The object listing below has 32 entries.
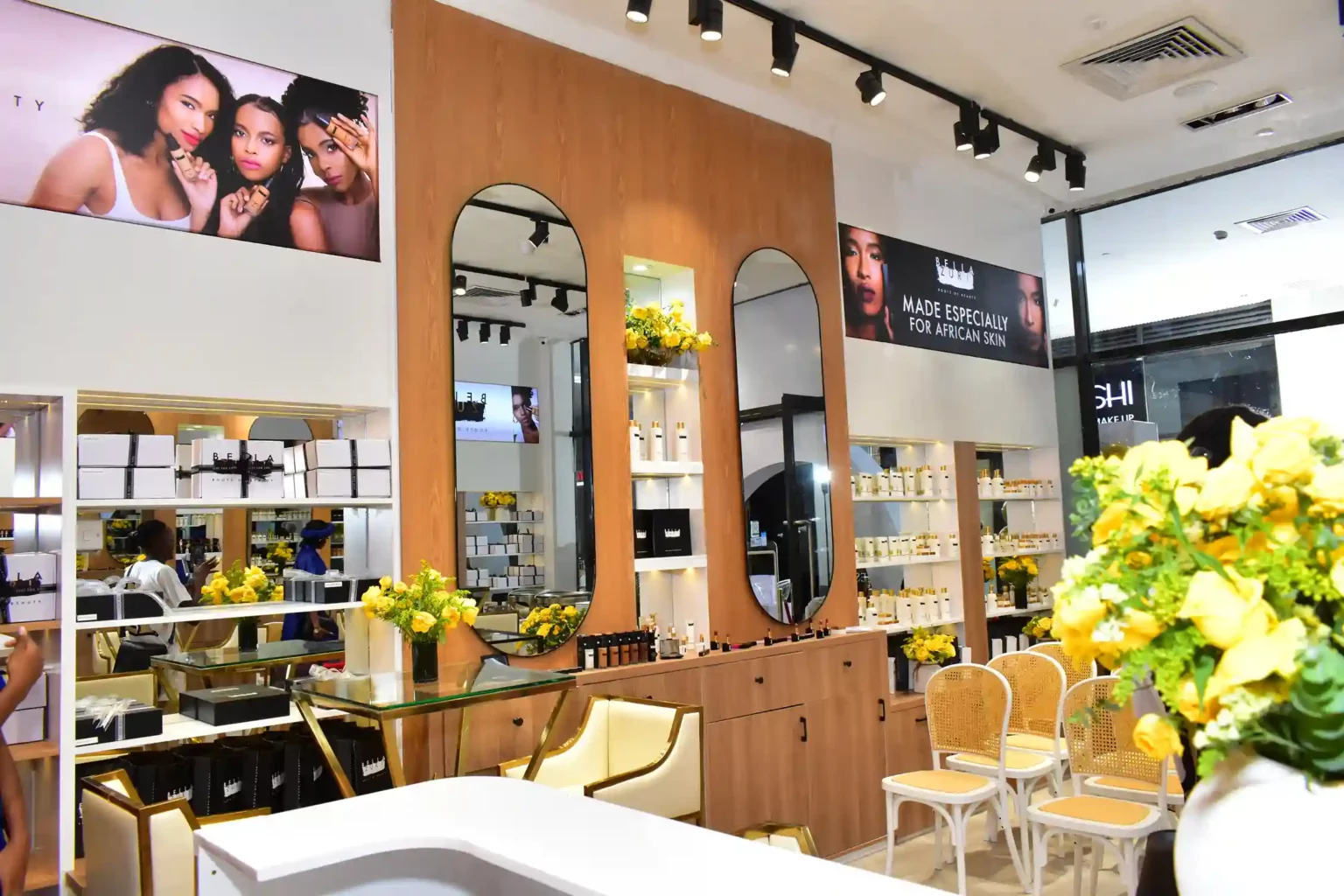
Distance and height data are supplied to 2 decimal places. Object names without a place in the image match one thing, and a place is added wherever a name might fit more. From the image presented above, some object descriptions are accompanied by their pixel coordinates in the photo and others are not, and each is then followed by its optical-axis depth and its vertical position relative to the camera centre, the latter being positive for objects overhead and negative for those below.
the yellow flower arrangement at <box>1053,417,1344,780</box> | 1.03 -0.09
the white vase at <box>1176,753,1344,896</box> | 1.03 -0.34
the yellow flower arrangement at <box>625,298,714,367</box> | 5.07 +0.95
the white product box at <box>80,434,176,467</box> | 3.37 +0.33
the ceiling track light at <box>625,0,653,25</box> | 4.22 +2.14
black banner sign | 6.36 +1.45
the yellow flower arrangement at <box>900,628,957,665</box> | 6.23 -0.80
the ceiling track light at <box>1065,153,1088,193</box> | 7.01 +2.31
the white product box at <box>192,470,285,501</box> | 3.63 +0.21
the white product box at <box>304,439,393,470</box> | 3.87 +0.33
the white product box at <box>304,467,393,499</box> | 3.86 +0.22
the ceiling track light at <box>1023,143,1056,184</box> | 6.66 +2.29
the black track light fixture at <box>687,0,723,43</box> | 4.44 +2.19
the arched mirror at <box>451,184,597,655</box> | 4.36 +0.50
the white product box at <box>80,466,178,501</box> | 3.35 +0.22
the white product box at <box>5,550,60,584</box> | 3.07 -0.04
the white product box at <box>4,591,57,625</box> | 3.04 -0.17
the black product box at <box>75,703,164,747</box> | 3.27 -0.58
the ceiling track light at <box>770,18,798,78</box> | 4.95 +2.31
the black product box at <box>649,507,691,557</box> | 5.05 -0.04
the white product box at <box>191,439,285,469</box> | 3.65 +0.34
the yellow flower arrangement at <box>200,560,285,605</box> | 3.73 -0.16
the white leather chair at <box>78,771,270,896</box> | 2.59 -0.77
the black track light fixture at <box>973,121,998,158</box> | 6.15 +2.23
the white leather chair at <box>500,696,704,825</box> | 3.55 -0.87
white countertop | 1.69 -0.59
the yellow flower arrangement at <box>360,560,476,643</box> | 3.61 -0.25
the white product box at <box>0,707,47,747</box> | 3.11 -0.53
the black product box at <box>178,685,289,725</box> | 3.57 -0.57
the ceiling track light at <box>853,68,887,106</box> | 5.39 +2.27
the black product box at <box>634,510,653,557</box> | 4.95 -0.03
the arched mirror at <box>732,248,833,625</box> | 5.47 +0.47
